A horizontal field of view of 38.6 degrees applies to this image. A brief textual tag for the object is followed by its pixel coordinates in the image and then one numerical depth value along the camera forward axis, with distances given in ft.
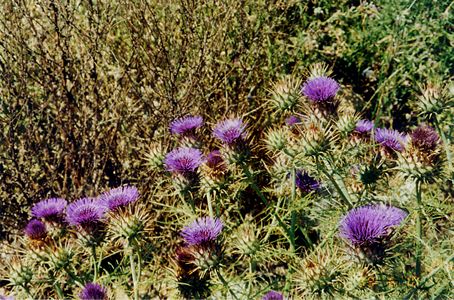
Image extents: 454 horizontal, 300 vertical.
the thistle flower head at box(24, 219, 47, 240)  8.49
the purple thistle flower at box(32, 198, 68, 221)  8.81
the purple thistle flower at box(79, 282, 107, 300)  6.68
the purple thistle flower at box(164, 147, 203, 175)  8.72
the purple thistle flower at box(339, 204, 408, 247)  6.72
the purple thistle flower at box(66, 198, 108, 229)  8.29
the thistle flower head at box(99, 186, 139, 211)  8.20
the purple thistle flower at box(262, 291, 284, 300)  7.18
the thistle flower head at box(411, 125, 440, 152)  7.93
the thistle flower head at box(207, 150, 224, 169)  8.95
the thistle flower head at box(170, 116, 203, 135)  9.77
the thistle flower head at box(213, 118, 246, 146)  8.87
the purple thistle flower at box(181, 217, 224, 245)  7.59
